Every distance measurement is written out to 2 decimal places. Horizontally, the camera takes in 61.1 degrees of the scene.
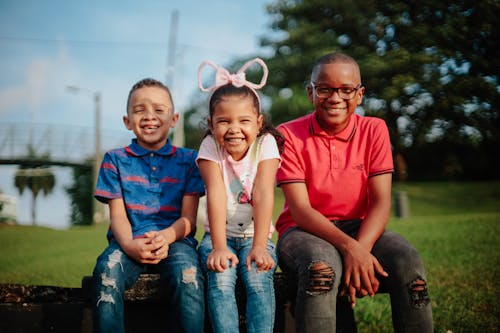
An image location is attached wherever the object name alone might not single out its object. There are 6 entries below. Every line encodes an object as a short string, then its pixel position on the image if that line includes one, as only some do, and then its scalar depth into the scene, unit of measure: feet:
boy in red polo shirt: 6.05
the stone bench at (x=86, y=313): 6.58
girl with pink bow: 6.25
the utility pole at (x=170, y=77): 63.27
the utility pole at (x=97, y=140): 56.80
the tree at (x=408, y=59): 28.07
